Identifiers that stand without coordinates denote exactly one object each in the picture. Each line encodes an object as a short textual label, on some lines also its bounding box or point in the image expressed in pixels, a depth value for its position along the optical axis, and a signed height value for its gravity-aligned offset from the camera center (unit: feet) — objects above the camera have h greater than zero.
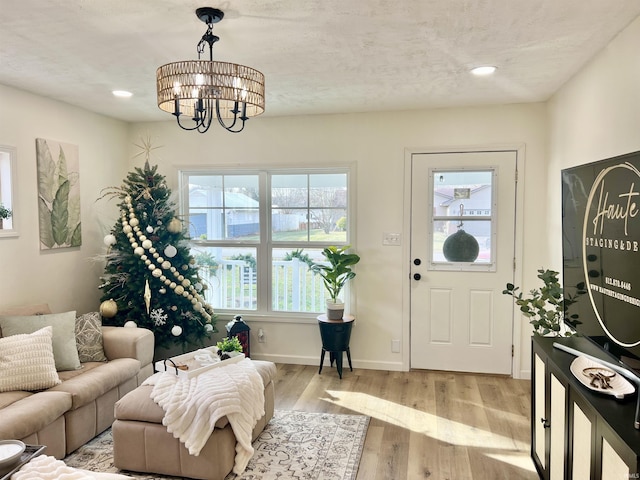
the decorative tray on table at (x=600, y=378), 5.92 -2.07
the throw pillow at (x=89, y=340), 11.28 -2.78
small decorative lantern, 14.19 -3.18
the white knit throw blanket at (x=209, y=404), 8.34 -3.27
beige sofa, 8.38 -3.40
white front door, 13.75 -1.00
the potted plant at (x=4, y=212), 11.09 +0.32
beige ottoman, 8.38 -4.03
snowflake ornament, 13.33 -2.61
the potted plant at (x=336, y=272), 13.96 -1.41
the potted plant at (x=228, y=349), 10.42 -2.78
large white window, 15.12 -0.19
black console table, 5.03 -2.58
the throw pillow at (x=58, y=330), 10.21 -2.31
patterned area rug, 8.80 -4.61
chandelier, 7.08 +2.20
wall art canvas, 12.32 +0.86
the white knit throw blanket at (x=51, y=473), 5.57 -2.98
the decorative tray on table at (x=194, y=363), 9.48 -2.92
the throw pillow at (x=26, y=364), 9.25 -2.79
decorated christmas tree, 13.33 -1.29
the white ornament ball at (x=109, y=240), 13.39 -0.41
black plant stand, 13.74 -3.25
